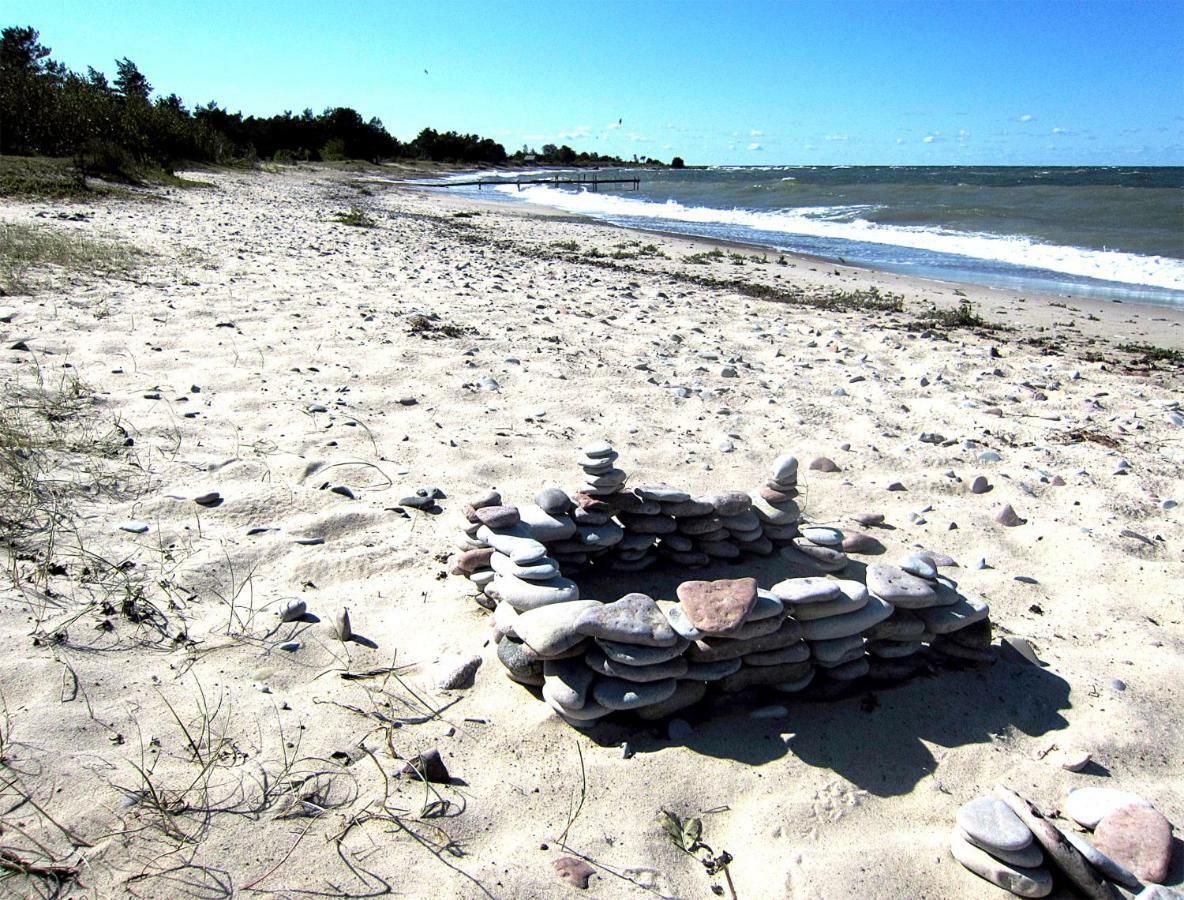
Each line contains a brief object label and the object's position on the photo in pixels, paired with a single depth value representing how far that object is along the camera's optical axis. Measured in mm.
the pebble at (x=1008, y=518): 3832
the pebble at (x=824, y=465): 4445
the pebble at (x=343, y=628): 2688
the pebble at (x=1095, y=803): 2088
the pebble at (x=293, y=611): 2730
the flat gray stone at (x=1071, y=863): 1849
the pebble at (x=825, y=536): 3252
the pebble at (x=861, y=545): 3590
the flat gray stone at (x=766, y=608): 2457
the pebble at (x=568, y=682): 2361
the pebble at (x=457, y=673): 2553
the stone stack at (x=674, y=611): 2395
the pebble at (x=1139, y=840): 1929
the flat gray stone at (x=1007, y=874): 1888
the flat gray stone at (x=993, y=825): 1911
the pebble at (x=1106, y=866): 1864
